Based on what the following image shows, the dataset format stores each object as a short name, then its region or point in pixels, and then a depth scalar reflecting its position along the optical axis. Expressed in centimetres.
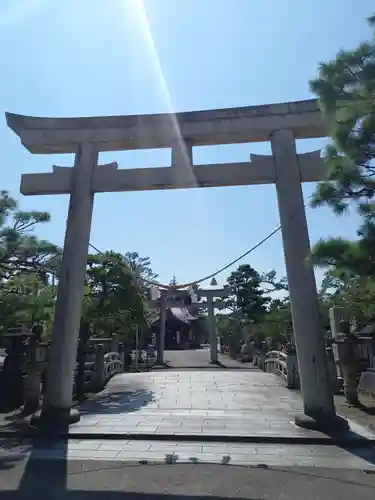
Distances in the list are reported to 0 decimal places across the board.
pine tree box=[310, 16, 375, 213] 440
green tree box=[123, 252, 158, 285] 4649
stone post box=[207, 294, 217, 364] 2892
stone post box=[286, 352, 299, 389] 1268
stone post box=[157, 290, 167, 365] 2784
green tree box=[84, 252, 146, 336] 1139
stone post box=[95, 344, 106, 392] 1292
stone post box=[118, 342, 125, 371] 1987
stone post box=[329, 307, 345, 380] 1118
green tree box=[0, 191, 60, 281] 838
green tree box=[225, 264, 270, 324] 3480
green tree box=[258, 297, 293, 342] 2353
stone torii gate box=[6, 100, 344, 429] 724
